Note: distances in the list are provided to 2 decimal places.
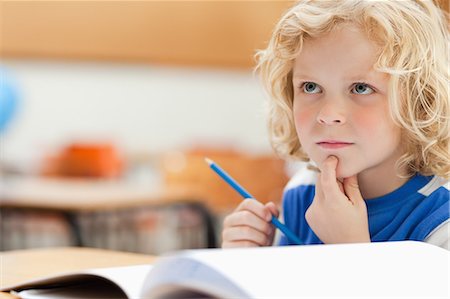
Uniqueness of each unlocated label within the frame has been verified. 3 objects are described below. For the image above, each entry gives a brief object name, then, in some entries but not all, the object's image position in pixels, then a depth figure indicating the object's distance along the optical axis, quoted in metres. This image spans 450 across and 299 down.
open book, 1.05
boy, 1.27
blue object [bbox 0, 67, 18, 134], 4.84
